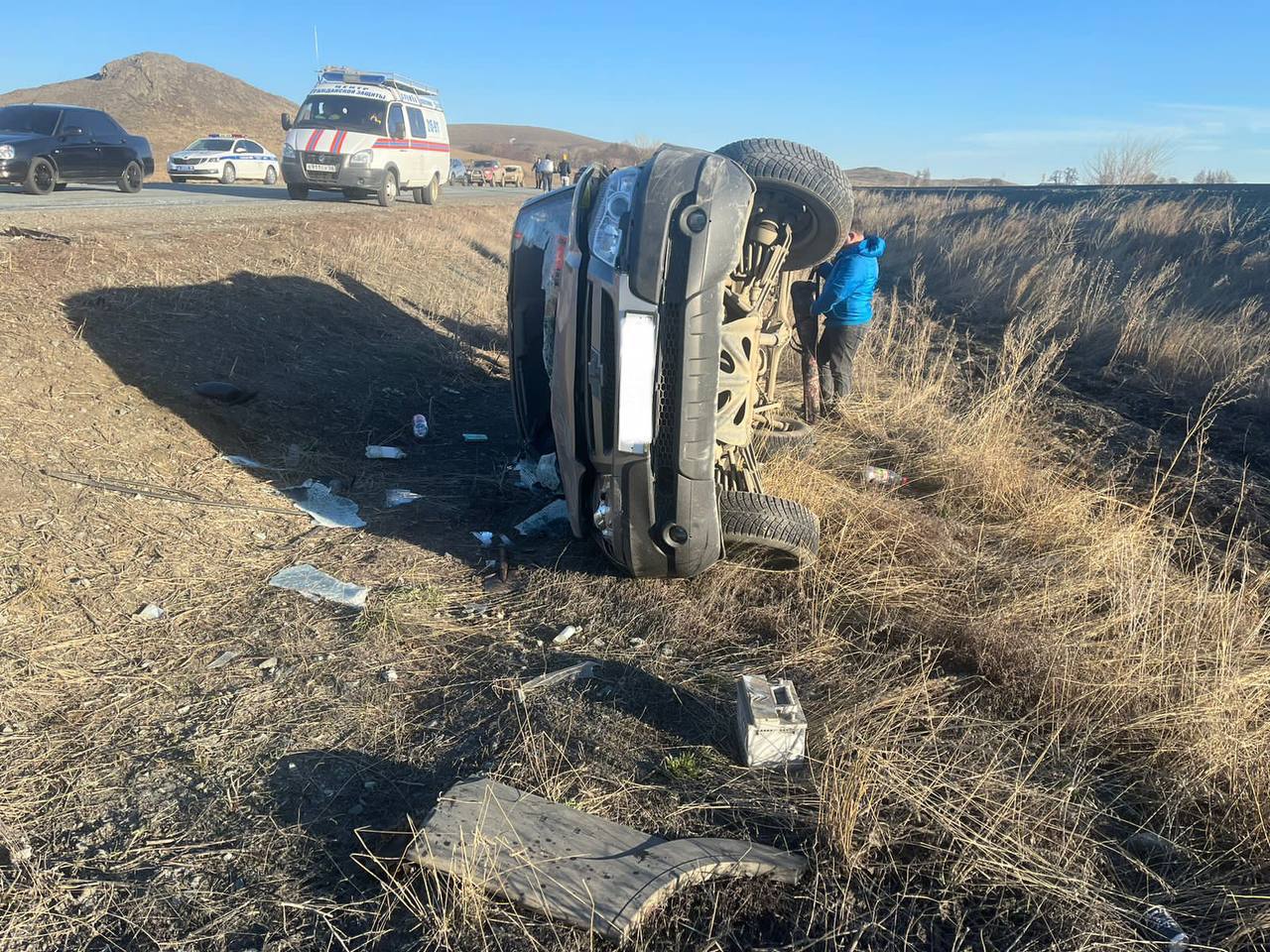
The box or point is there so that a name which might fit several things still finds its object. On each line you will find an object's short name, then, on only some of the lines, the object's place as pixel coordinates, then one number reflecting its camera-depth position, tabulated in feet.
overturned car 10.95
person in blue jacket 22.35
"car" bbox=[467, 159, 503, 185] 134.10
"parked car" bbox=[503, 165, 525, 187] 138.82
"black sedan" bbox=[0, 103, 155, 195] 42.10
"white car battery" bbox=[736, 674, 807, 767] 8.86
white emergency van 51.39
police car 66.90
